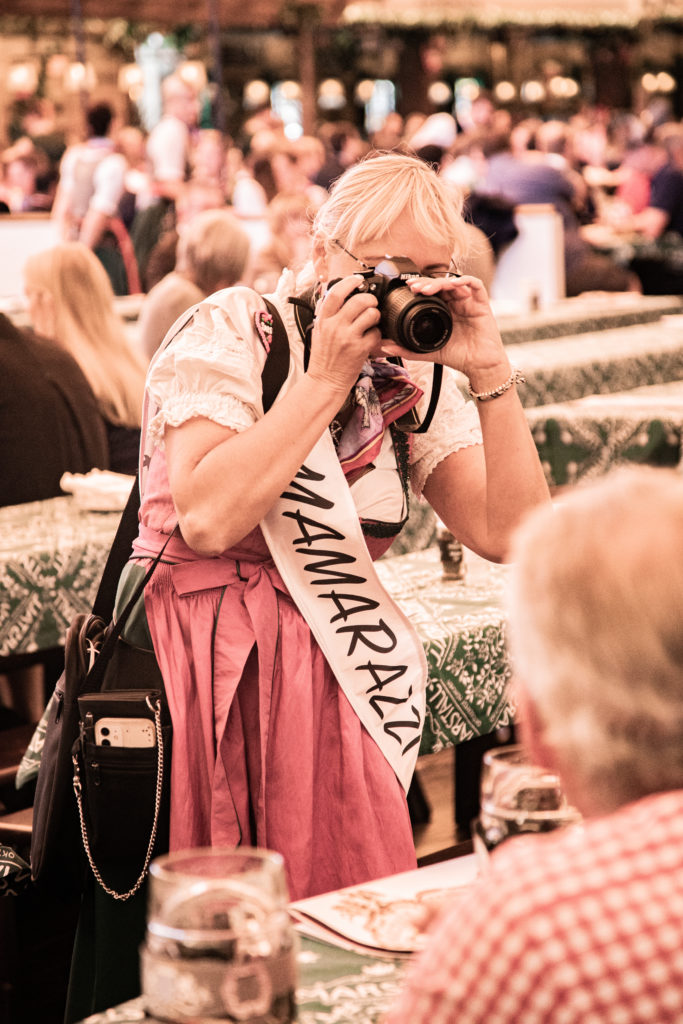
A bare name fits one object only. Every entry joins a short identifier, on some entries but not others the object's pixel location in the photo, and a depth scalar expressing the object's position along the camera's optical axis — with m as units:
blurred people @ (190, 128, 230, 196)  19.30
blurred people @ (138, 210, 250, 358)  9.79
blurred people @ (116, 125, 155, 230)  18.89
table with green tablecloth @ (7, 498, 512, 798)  4.22
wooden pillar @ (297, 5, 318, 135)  33.03
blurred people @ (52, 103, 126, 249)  16.83
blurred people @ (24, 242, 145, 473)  7.86
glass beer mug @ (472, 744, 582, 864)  2.16
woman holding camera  3.06
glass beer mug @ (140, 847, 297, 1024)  1.75
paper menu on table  2.29
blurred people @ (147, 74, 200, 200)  19.59
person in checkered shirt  1.43
